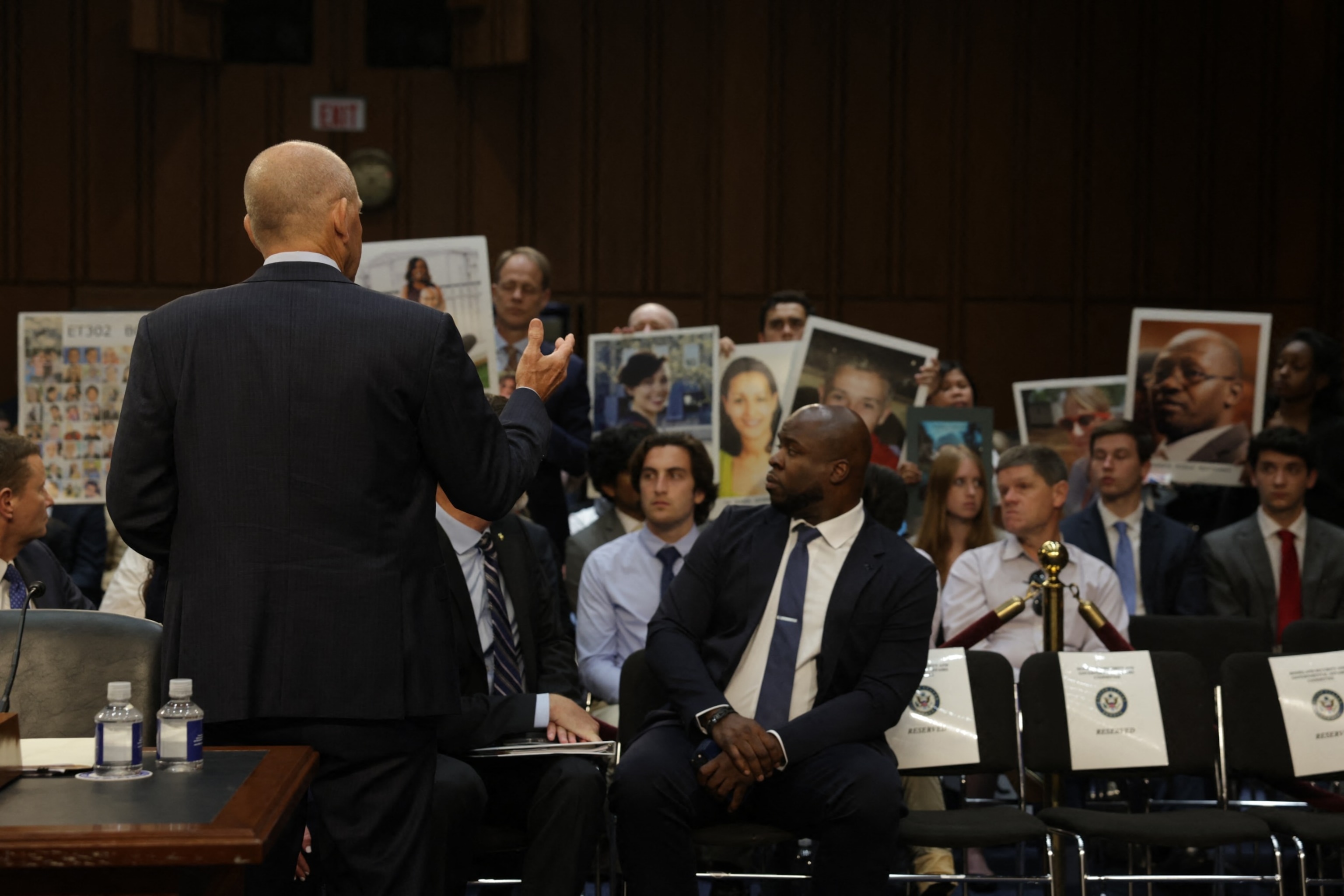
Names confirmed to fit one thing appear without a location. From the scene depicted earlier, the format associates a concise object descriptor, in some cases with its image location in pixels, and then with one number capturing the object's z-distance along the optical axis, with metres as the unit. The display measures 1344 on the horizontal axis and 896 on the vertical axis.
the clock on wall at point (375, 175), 8.84
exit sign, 8.84
